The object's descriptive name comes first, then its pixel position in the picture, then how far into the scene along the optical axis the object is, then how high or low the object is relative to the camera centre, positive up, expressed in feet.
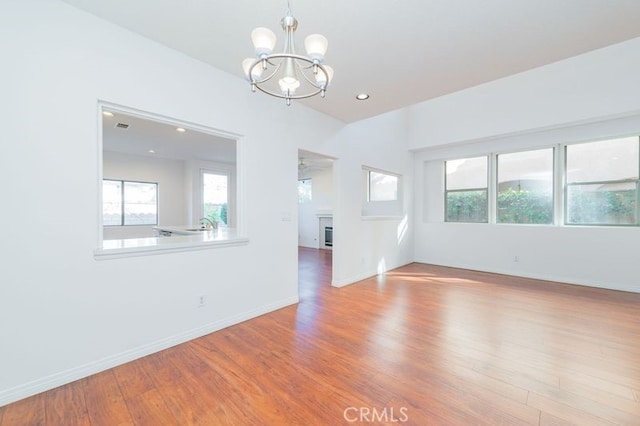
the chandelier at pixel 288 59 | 5.02 +3.04
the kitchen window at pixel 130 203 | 20.80 +0.66
